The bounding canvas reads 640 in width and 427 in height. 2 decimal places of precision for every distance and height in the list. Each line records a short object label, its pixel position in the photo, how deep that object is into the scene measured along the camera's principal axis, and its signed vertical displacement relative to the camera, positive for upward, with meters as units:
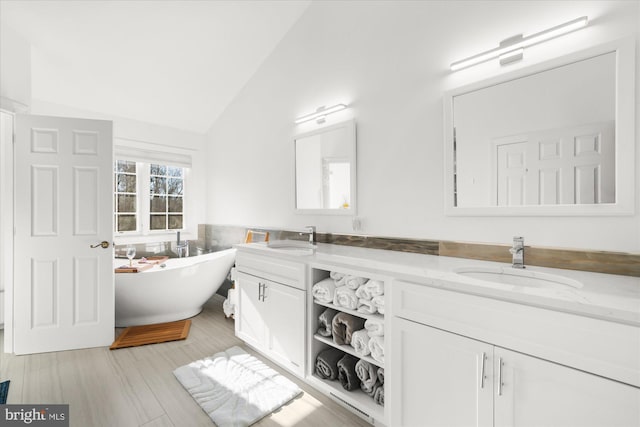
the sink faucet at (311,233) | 2.51 -0.17
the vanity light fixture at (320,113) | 2.42 +0.88
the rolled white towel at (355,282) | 1.69 -0.40
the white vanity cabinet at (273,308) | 1.94 -0.69
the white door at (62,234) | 2.39 -0.18
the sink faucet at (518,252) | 1.44 -0.19
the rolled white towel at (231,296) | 3.01 -0.87
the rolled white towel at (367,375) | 1.66 -0.93
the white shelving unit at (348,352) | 1.58 -0.95
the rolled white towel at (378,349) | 1.56 -0.73
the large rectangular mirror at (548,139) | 1.30 +0.39
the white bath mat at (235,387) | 1.68 -1.14
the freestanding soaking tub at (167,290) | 2.75 -0.76
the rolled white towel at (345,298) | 1.68 -0.49
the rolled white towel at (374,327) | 1.56 -0.63
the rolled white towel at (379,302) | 1.56 -0.48
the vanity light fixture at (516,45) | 1.39 +0.89
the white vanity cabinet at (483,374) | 0.93 -0.59
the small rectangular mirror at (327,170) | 2.36 +0.39
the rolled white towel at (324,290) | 1.79 -0.48
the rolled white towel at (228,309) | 3.05 -1.00
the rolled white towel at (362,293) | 1.62 -0.44
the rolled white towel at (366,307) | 1.61 -0.52
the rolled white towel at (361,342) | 1.63 -0.73
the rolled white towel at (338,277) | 1.80 -0.40
